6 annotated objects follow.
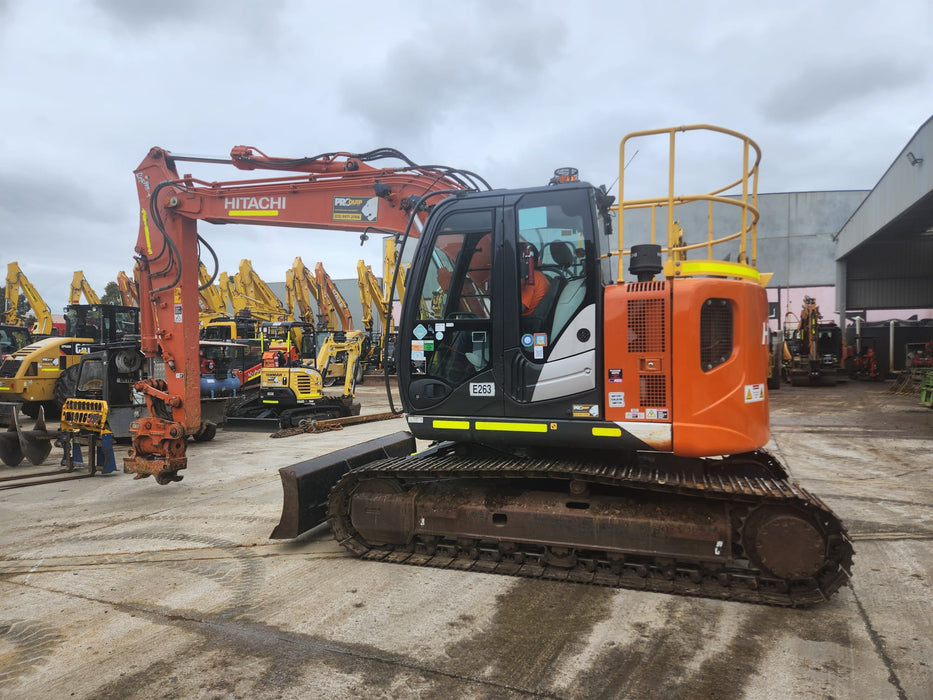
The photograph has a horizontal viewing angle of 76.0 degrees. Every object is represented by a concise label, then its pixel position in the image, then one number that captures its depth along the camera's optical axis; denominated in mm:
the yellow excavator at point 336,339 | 15653
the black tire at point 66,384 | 11445
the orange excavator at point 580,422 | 3893
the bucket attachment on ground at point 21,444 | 8734
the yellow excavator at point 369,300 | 28172
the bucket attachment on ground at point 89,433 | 7734
